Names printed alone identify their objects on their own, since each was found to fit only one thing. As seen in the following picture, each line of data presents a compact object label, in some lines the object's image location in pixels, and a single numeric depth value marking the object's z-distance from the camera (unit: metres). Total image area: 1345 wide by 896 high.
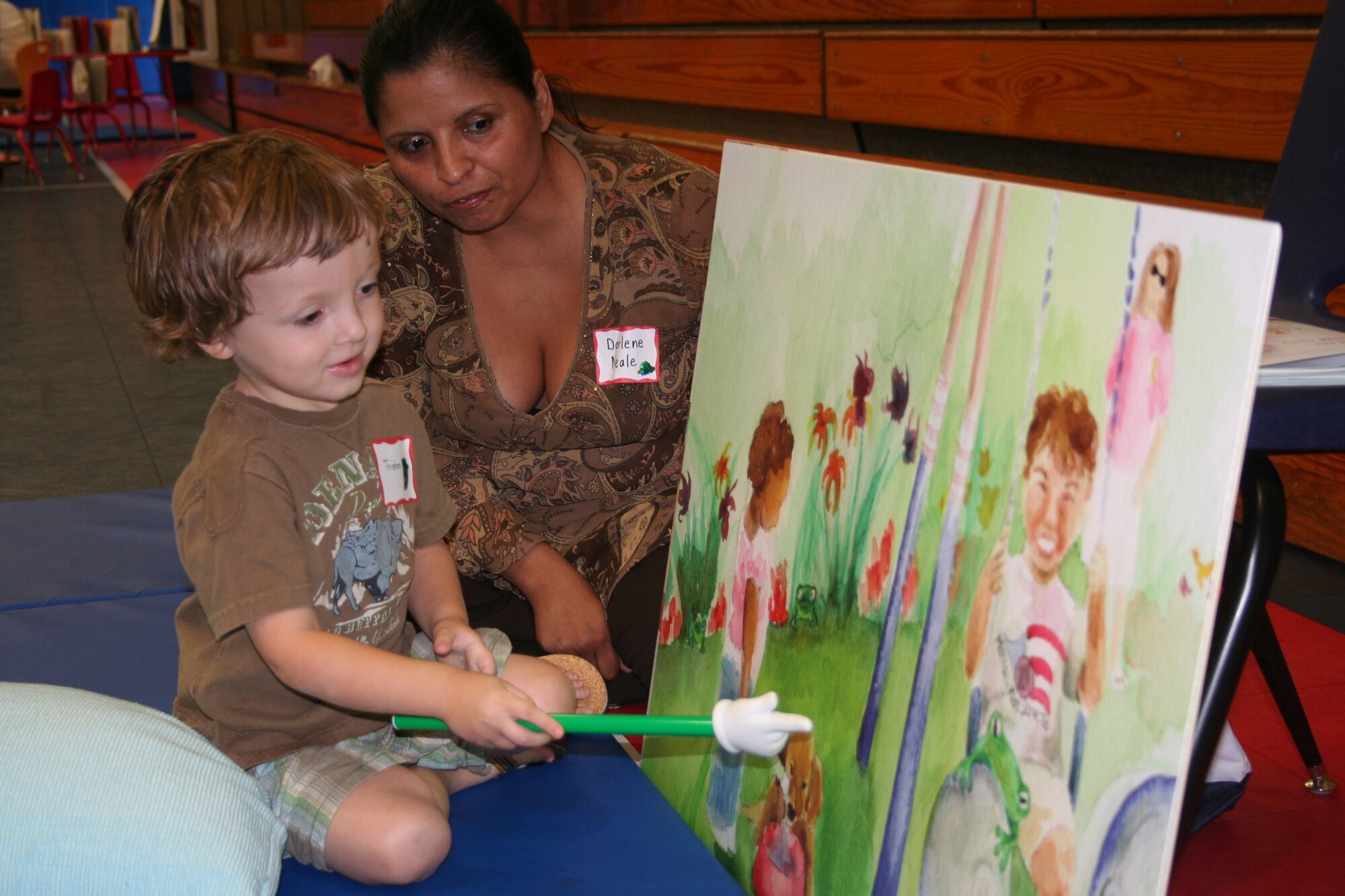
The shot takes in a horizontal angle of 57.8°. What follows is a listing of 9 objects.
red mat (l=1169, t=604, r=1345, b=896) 1.31
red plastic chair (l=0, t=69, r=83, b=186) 9.48
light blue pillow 1.13
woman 1.76
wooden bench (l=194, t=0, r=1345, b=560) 2.15
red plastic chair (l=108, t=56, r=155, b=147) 11.68
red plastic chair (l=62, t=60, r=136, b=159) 11.12
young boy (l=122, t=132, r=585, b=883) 1.17
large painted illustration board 0.70
